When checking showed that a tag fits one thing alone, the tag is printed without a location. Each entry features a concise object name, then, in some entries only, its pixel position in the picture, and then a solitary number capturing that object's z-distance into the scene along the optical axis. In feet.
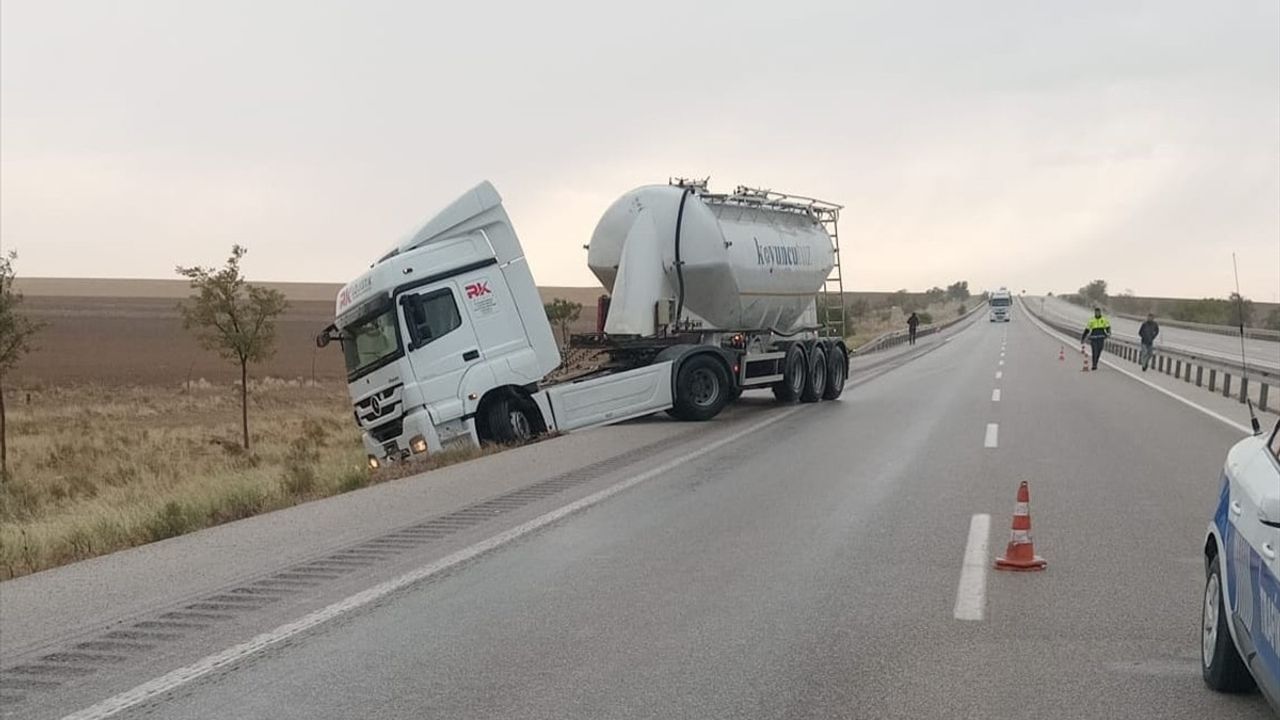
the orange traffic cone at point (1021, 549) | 23.81
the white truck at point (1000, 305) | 313.73
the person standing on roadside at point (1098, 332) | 109.50
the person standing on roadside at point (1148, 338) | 105.60
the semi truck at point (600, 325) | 49.73
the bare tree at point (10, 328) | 70.18
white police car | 12.51
